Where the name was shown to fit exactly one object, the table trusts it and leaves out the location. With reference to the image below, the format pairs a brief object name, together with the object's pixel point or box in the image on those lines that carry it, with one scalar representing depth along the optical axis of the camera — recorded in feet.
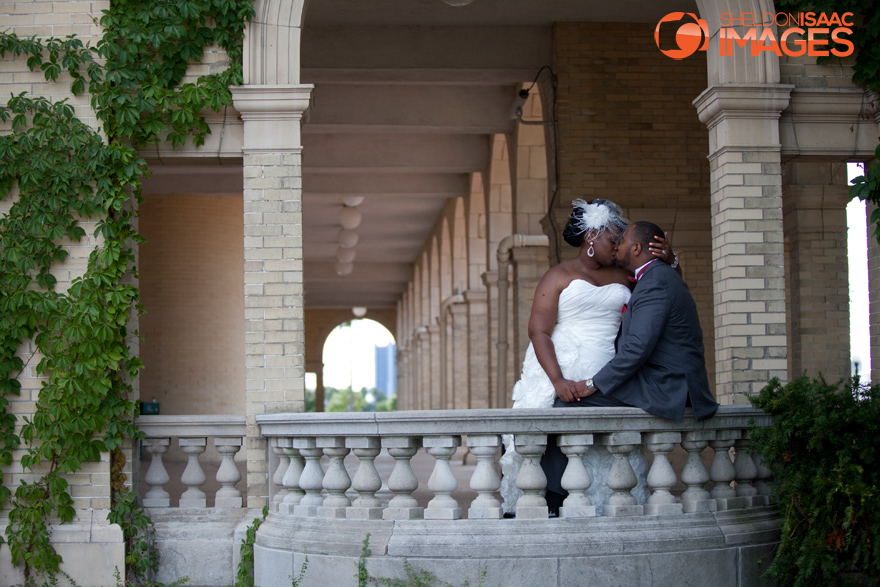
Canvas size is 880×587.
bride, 22.16
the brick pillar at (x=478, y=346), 70.54
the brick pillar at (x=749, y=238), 25.54
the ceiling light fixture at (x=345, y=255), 75.56
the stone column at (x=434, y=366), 99.60
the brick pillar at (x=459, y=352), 76.74
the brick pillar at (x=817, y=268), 43.88
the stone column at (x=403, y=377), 138.82
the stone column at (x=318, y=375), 159.72
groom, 20.71
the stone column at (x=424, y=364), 104.41
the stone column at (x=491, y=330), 61.21
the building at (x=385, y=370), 580.71
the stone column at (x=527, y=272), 50.67
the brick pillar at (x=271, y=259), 24.89
